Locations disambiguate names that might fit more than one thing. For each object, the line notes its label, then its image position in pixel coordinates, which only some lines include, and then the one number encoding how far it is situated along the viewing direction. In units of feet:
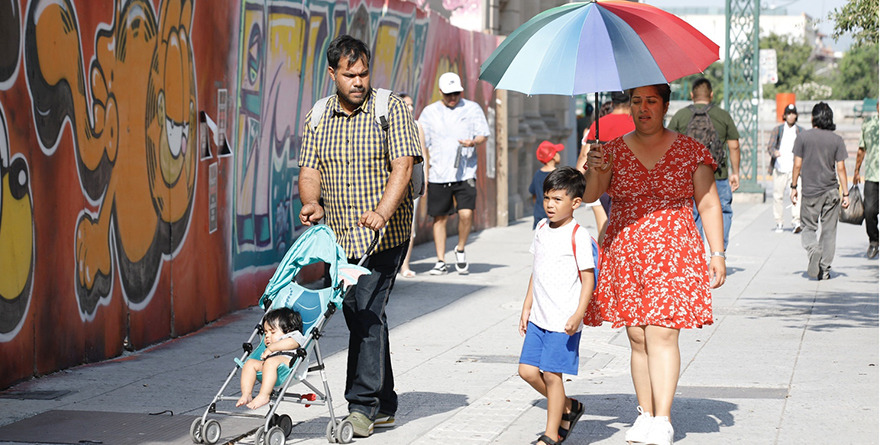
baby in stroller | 35.79
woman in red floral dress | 36.29
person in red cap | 72.80
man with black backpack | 74.50
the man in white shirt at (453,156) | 81.15
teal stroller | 35.77
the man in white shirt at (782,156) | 114.07
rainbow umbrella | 34.83
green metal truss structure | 165.37
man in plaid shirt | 38.38
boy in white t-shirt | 35.55
